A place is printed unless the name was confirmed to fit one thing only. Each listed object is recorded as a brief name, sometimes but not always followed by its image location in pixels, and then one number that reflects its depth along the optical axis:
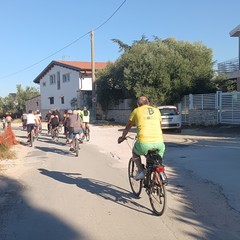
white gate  17.16
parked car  16.62
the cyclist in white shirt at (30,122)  12.58
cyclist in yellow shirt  4.61
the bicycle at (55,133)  14.60
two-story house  31.39
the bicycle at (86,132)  13.90
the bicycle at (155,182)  4.31
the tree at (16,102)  47.17
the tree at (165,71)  20.89
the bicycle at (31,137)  12.59
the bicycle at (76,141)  9.52
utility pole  24.36
